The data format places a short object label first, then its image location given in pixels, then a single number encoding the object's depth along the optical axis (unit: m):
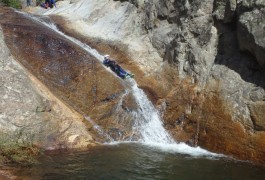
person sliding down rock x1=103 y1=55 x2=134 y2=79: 19.22
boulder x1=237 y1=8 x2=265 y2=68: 15.04
